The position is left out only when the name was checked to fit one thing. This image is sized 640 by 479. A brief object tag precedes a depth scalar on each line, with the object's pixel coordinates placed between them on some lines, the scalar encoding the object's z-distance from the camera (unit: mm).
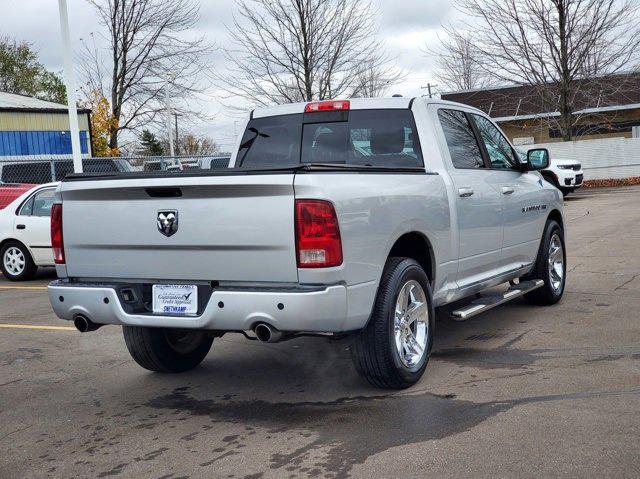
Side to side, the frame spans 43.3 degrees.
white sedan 12211
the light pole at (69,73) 15219
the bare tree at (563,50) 29984
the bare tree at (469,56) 31327
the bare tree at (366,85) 31031
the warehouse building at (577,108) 32844
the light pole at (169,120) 37394
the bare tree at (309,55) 29453
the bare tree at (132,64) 43219
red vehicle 14609
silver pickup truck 4535
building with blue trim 35594
